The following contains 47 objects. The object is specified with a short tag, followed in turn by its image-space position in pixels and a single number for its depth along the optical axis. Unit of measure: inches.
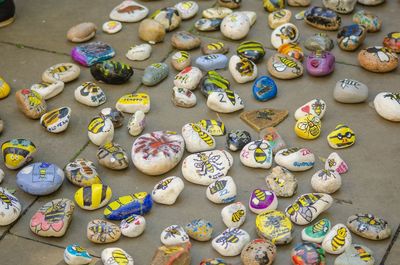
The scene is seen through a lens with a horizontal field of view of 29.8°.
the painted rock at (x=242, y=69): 155.4
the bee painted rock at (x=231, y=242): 116.7
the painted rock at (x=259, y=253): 113.1
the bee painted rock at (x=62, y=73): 157.5
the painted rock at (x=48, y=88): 153.4
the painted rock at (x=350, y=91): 148.3
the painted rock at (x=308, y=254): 112.4
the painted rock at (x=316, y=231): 118.1
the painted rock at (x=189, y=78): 153.4
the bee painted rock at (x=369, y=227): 119.0
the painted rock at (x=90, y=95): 151.1
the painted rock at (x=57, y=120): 143.9
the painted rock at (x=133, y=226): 120.2
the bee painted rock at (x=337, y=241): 116.1
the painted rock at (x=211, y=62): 159.0
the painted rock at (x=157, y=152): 132.1
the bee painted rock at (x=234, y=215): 121.3
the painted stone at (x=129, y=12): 178.5
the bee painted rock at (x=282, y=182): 127.6
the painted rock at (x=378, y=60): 157.0
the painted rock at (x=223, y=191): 126.0
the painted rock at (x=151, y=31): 168.2
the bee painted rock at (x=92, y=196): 125.7
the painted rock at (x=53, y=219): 121.3
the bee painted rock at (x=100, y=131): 139.3
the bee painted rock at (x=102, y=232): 119.7
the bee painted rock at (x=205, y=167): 131.0
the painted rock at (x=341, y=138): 138.2
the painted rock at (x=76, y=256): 115.3
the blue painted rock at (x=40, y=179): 128.6
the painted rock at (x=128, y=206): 123.0
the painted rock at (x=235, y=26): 168.1
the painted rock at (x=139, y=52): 164.6
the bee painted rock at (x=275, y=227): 118.0
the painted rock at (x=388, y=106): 143.6
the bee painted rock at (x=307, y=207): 121.6
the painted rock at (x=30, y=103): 147.6
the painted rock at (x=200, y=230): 119.5
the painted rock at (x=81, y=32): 171.2
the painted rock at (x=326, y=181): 126.8
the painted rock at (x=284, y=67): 156.6
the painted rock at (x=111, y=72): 155.1
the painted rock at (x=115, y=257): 114.2
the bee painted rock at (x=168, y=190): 126.1
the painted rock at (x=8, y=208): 123.8
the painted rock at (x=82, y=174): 130.6
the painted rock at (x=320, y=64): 156.0
